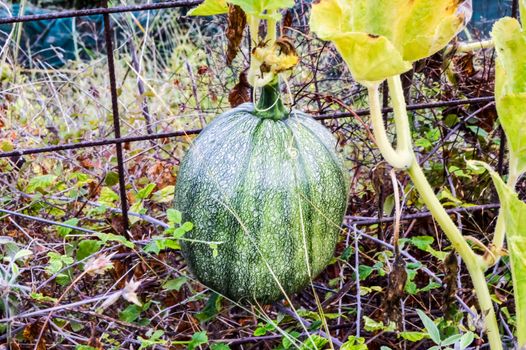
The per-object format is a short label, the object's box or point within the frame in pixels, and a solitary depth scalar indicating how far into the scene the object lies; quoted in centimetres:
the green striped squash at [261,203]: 117
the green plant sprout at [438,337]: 101
